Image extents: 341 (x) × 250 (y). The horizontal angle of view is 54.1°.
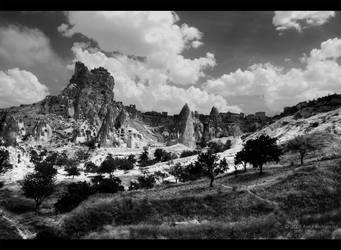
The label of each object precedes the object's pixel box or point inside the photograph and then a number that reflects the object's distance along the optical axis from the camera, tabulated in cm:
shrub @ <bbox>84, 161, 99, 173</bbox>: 14206
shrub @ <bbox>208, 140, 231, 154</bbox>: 18760
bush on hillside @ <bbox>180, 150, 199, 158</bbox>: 18940
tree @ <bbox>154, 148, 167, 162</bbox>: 18954
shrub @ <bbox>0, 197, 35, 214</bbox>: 7560
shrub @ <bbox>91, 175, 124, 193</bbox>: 7838
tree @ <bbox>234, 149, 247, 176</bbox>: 8002
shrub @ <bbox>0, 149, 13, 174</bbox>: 12214
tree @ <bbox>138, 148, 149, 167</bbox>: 17870
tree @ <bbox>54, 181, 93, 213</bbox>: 6629
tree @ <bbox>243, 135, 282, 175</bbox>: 7538
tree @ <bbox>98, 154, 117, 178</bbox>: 12288
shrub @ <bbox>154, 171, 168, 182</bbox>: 12028
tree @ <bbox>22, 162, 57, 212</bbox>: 7725
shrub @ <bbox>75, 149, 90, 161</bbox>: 19345
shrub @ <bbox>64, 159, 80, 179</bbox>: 11441
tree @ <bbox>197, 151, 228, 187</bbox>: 6675
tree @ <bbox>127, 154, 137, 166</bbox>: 17288
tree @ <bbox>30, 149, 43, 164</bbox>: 16130
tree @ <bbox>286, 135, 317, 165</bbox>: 8157
